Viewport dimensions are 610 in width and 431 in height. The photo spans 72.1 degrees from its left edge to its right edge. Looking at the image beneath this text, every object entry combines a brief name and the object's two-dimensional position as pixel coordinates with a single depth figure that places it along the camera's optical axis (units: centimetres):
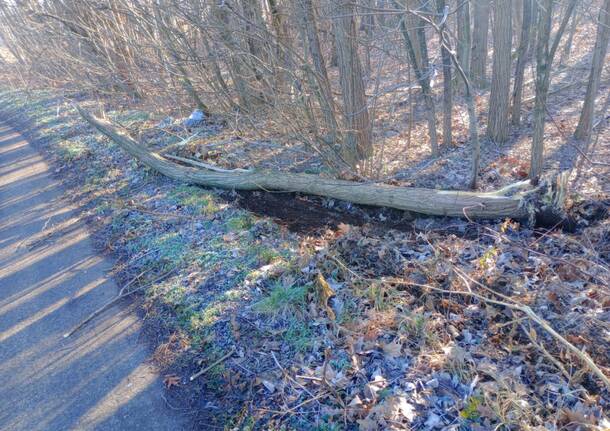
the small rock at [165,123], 1041
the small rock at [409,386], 319
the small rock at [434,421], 293
